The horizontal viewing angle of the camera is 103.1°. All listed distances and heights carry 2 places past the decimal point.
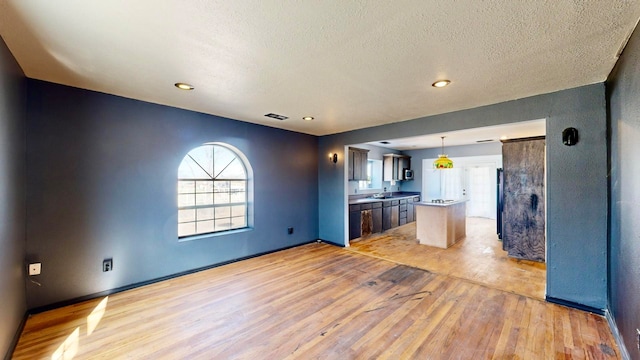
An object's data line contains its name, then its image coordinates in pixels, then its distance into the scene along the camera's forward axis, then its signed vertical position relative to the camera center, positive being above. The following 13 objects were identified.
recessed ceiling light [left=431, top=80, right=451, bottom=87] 2.55 +1.00
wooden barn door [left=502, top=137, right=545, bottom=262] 4.20 -0.30
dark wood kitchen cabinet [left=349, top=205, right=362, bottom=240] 5.64 -0.94
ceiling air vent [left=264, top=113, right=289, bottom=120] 3.89 +1.01
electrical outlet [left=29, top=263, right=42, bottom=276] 2.57 -0.89
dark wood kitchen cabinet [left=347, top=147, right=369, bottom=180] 6.27 +0.44
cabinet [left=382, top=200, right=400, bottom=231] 6.71 -0.91
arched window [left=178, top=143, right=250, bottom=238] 3.88 -0.16
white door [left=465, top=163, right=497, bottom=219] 8.34 -0.28
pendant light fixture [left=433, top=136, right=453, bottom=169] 6.31 +0.44
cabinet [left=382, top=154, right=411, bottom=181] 8.06 +0.44
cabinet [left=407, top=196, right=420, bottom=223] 7.84 -0.95
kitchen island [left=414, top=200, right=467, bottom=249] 5.11 -0.87
